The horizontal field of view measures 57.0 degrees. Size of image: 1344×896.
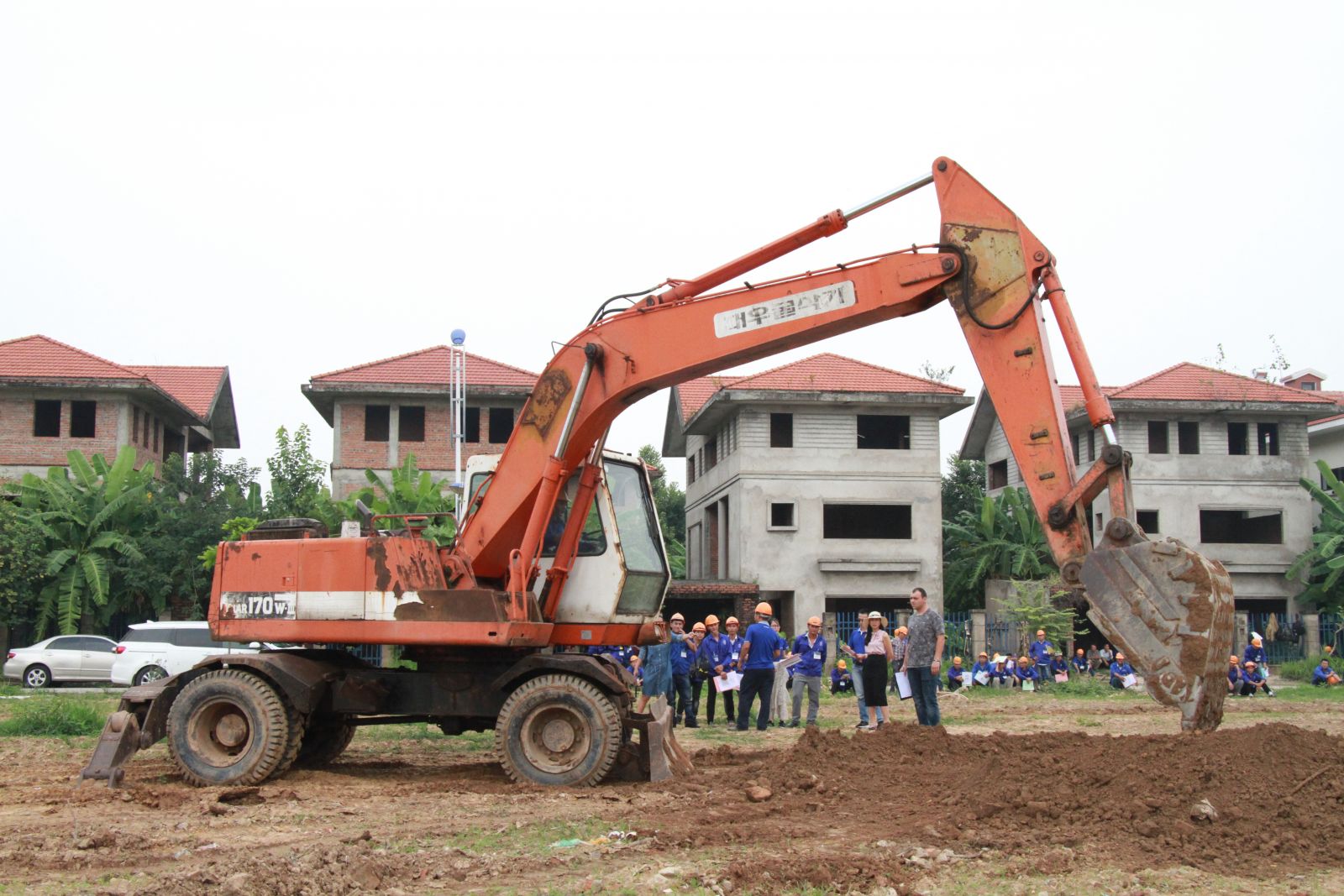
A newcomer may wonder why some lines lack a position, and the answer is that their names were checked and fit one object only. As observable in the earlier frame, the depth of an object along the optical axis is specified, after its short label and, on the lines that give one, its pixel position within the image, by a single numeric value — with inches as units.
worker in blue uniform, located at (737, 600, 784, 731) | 606.1
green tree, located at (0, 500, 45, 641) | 1054.4
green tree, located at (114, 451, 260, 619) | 1127.0
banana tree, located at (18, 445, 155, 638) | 1088.8
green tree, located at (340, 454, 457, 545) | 1100.5
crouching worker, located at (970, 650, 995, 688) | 932.0
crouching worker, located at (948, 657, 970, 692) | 906.7
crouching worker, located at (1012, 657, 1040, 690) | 916.0
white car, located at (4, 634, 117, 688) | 965.8
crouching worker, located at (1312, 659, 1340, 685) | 976.9
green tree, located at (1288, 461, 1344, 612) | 1305.4
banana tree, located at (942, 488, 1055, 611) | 1369.3
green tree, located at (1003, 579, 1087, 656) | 1103.6
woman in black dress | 574.6
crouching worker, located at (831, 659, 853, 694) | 892.6
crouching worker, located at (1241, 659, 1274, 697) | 879.7
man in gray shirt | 520.7
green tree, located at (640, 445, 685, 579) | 2081.7
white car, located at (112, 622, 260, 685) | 895.1
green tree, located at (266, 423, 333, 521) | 1222.3
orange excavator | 362.9
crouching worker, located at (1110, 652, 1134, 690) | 922.1
